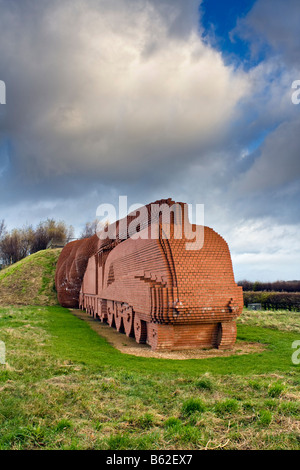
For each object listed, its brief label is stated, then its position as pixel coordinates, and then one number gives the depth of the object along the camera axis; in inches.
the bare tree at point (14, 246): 1907.0
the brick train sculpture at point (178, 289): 303.1
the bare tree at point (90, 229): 2293.3
